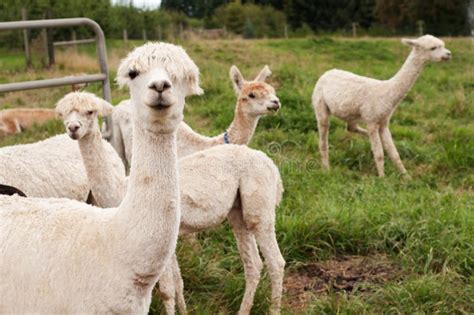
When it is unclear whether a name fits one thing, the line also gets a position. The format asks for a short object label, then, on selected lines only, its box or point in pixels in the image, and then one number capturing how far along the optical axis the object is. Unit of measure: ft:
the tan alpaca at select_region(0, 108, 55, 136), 33.09
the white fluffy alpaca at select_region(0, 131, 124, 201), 17.60
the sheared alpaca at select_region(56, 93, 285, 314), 15.06
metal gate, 19.01
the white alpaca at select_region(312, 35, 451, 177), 28.86
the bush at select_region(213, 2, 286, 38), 126.89
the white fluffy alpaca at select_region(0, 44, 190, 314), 8.74
